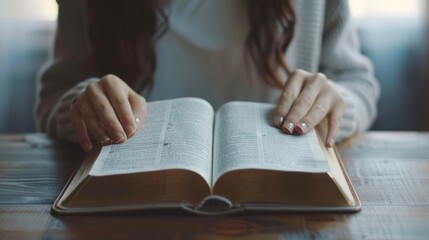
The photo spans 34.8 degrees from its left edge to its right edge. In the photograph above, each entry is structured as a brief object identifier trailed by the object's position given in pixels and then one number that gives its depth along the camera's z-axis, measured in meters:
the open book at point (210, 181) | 0.80
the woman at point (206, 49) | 1.28
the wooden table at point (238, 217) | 0.77
